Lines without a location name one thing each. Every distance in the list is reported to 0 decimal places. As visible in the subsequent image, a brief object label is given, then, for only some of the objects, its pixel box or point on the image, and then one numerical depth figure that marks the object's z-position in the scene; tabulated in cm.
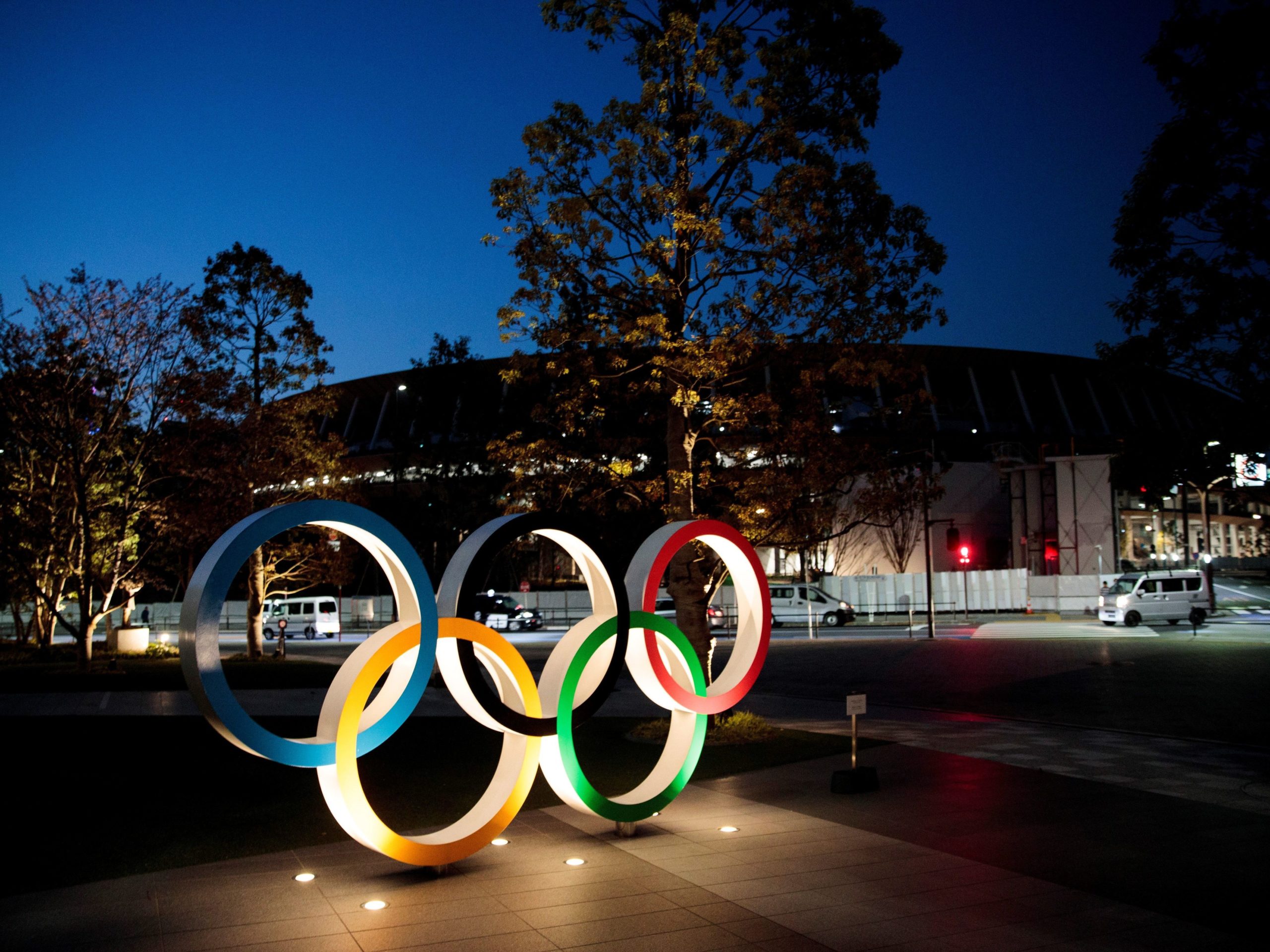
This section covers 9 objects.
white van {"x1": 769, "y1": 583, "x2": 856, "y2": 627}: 4381
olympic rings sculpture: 648
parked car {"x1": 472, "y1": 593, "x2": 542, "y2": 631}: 4262
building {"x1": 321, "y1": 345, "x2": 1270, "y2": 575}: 3472
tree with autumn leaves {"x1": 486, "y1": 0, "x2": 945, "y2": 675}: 1352
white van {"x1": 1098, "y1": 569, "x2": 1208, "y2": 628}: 3631
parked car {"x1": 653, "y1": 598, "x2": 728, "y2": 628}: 4153
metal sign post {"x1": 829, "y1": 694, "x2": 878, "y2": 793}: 996
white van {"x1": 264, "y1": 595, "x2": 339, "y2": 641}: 4531
